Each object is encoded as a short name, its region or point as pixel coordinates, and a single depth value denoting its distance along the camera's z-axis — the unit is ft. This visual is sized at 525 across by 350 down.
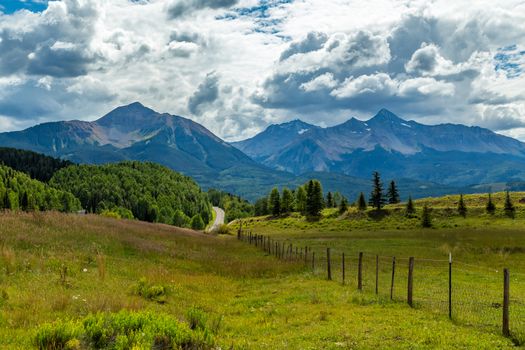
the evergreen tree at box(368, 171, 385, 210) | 391.04
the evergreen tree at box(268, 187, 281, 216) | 476.13
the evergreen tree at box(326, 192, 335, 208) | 564.71
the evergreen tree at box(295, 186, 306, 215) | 456.04
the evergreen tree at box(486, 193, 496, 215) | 335.67
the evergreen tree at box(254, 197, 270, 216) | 588.30
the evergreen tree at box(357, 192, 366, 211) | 413.94
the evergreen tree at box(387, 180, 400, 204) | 469.98
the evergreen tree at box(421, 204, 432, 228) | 311.88
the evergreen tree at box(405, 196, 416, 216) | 365.36
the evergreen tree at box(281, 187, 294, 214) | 477.36
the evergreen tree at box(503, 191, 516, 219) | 323.49
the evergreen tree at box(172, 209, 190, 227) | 609.01
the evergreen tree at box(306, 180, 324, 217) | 417.90
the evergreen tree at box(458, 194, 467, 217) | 344.65
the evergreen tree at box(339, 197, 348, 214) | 417.63
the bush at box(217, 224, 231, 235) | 317.42
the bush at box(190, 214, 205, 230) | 560.20
